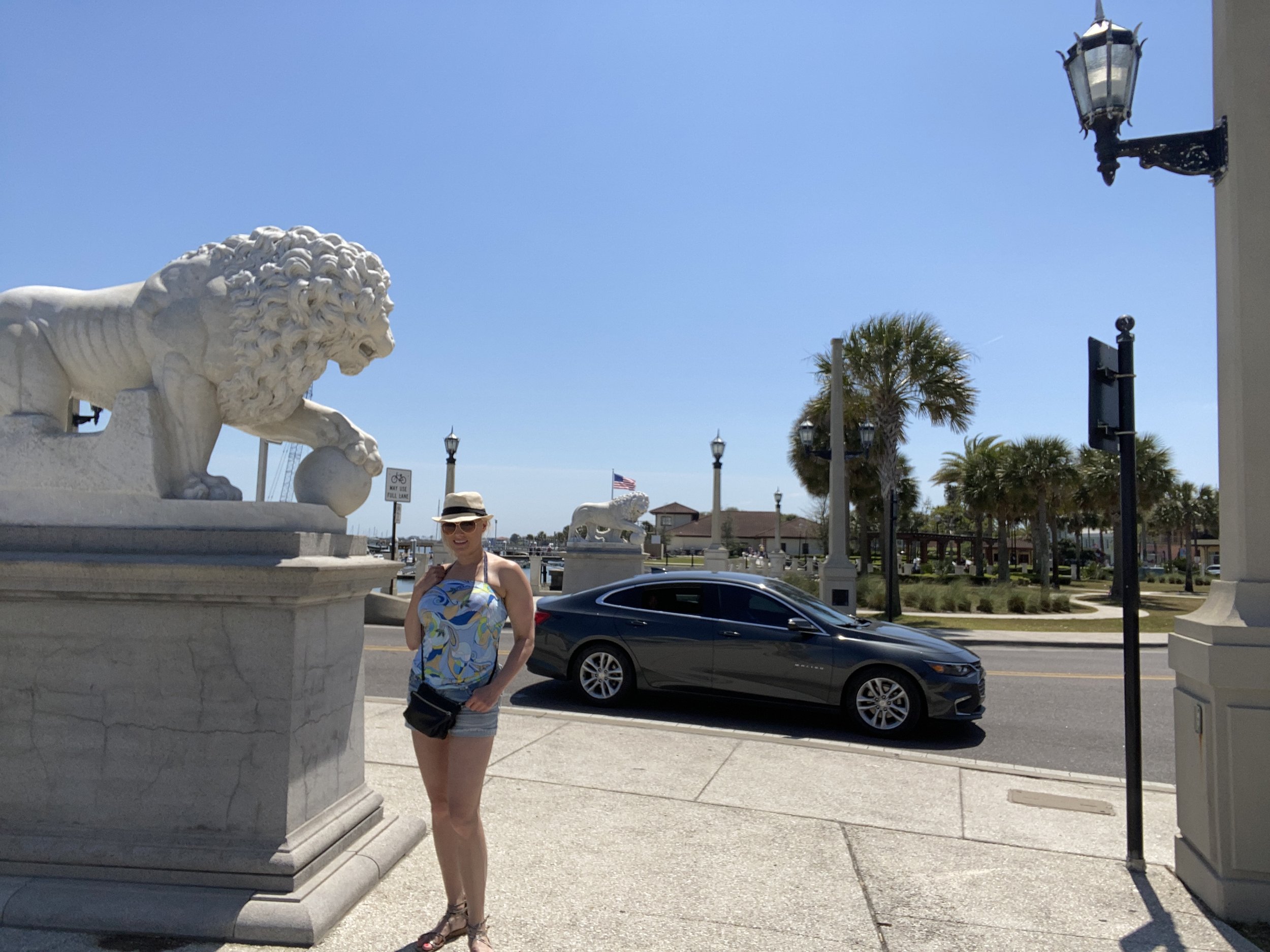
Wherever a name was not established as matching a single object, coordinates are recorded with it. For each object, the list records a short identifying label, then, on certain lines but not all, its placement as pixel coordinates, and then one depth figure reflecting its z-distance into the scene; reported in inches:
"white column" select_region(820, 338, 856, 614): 714.8
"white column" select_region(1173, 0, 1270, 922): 148.2
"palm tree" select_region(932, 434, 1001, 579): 1665.8
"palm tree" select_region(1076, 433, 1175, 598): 1379.2
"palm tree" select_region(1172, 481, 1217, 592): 2199.8
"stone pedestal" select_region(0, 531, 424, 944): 132.3
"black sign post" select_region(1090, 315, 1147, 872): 173.8
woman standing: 120.4
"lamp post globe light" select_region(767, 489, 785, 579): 1351.7
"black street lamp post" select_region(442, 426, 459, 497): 1080.8
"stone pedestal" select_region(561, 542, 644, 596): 819.4
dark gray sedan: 309.9
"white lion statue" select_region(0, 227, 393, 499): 148.6
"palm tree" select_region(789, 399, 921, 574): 1514.5
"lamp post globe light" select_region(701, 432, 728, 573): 1122.7
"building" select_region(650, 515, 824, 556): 3590.1
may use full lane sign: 887.1
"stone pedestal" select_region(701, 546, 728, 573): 1120.2
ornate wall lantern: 182.9
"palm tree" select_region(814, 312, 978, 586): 946.1
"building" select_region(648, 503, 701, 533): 4584.2
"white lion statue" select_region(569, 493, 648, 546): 857.5
